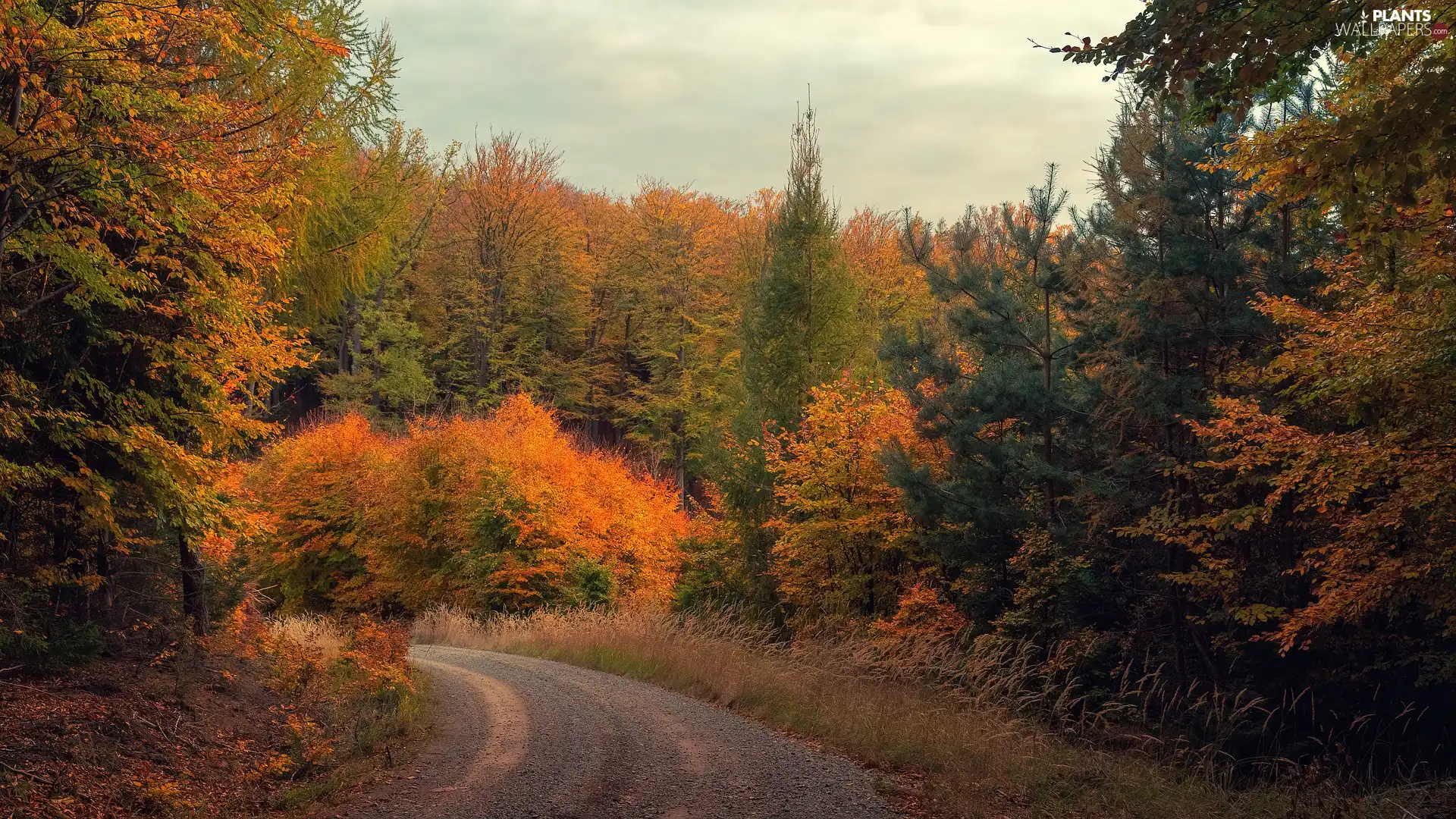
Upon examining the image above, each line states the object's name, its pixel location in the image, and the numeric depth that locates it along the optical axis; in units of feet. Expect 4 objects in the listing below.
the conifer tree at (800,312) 75.41
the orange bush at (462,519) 84.38
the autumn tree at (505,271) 148.25
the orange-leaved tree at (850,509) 59.82
